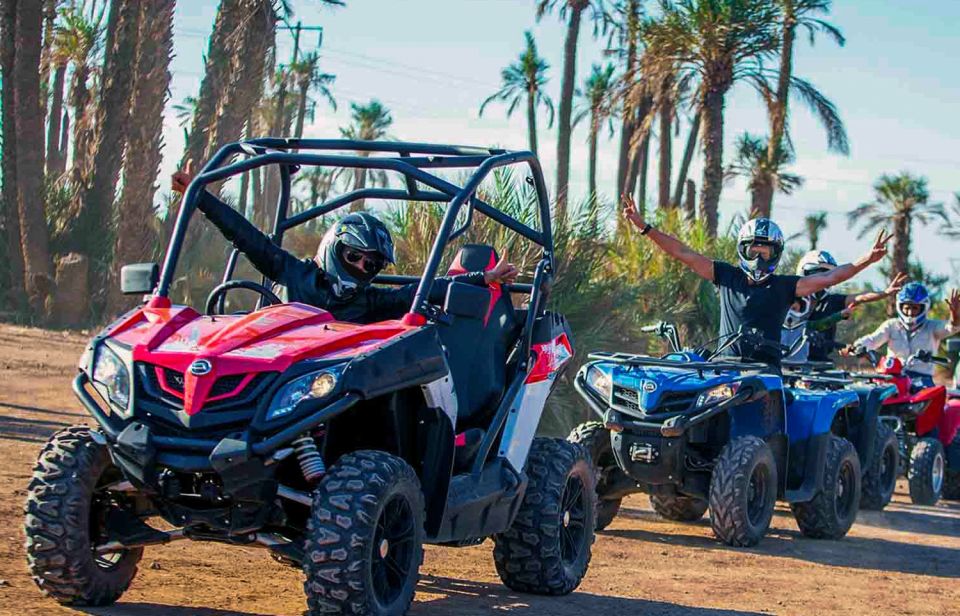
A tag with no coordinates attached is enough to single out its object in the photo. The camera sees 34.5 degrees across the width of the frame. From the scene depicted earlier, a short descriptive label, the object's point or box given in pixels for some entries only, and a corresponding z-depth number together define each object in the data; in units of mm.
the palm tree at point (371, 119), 82688
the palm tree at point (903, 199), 47281
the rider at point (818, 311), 14171
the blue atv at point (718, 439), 10359
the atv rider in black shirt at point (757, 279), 11336
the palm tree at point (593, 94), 51062
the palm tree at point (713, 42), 27297
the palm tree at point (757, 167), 38844
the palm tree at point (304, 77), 69188
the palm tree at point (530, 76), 60156
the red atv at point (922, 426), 15047
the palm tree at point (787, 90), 30047
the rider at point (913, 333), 15680
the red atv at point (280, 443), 5898
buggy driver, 7340
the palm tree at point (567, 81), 40531
